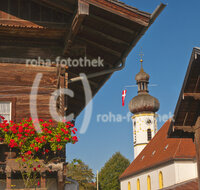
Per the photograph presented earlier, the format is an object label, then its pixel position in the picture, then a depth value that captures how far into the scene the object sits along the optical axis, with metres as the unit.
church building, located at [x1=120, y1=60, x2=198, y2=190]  47.25
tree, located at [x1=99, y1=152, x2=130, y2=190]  81.61
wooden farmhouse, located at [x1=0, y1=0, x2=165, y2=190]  12.13
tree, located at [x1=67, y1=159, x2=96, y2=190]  69.19
